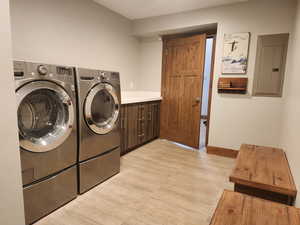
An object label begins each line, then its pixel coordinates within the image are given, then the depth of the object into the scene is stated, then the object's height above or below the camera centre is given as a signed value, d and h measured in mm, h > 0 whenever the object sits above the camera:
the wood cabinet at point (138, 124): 2998 -671
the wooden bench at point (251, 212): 975 -689
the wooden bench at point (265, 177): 1326 -672
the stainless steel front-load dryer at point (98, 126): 1880 -449
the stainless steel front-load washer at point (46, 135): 1421 -444
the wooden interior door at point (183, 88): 3330 -9
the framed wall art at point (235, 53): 2799 +562
